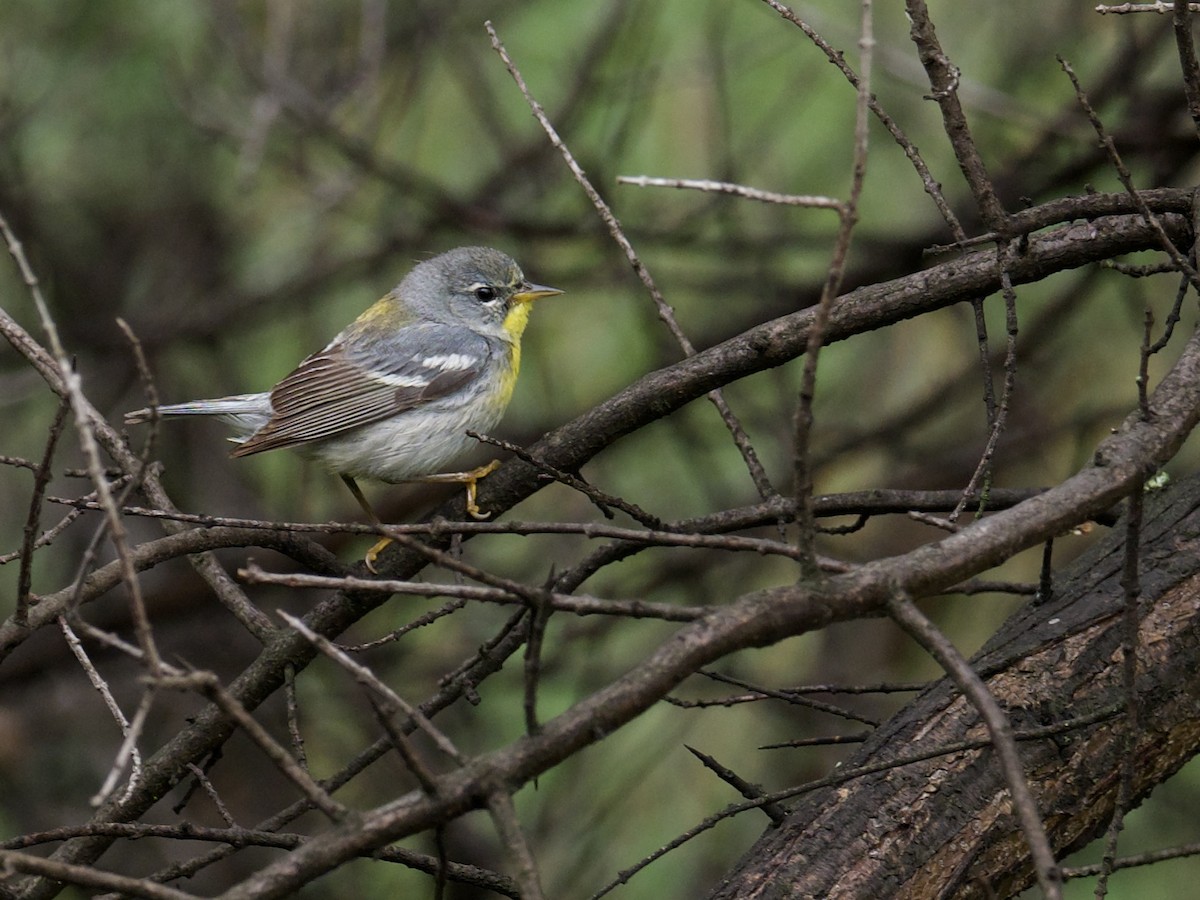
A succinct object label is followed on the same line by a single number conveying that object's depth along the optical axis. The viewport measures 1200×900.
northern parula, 9.77
